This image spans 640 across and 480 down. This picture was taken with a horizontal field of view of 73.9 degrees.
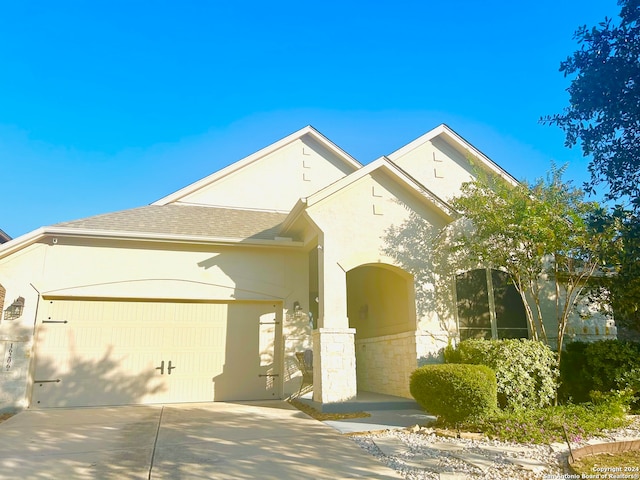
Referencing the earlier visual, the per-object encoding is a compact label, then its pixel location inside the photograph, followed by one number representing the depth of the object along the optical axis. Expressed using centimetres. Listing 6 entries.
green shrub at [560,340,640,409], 795
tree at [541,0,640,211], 668
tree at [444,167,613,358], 823
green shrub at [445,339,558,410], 732
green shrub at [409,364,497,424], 640
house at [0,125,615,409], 878
